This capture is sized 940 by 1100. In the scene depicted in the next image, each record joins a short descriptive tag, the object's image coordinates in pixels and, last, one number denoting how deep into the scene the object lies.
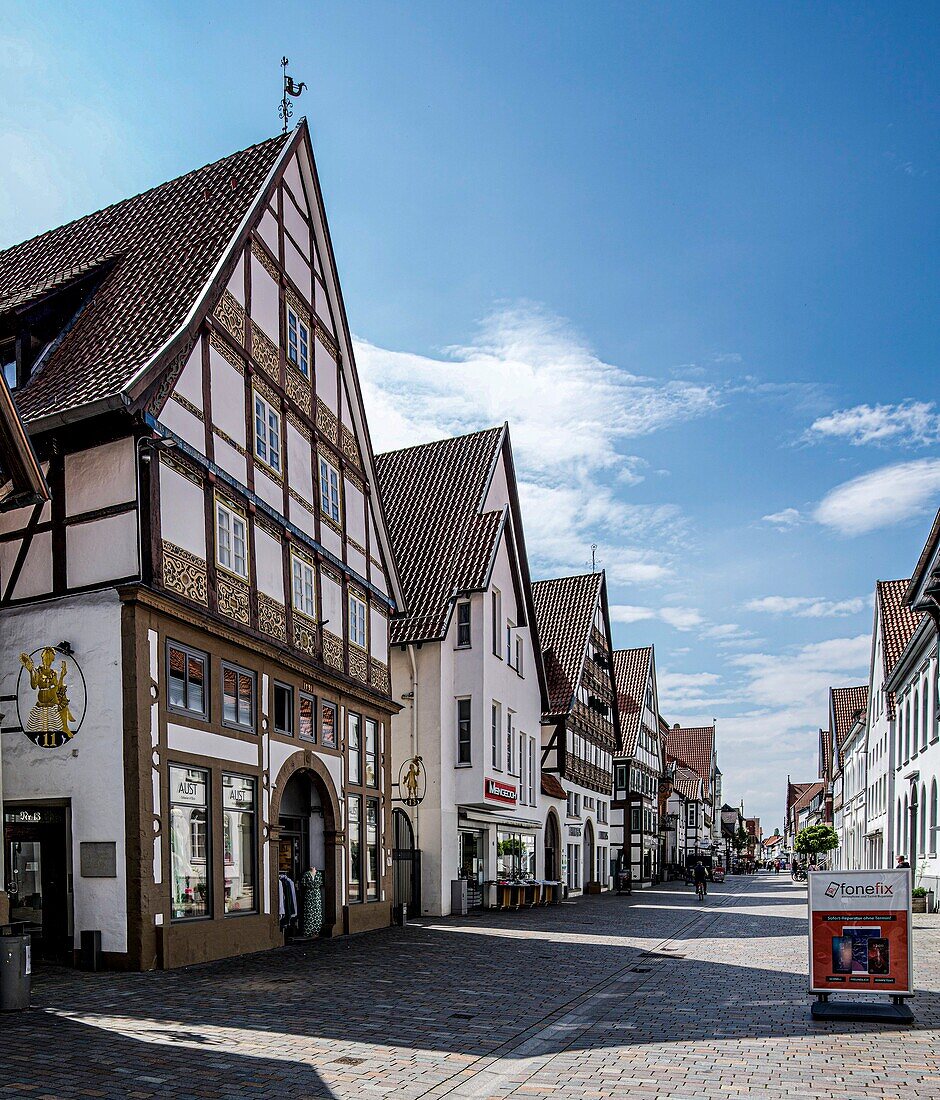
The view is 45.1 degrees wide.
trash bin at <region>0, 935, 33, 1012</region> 11.55
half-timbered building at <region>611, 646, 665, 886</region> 63.66
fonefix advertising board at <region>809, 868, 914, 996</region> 12.02
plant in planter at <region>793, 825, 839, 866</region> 72.44
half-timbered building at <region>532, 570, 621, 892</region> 46.00
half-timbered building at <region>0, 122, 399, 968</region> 15.62
